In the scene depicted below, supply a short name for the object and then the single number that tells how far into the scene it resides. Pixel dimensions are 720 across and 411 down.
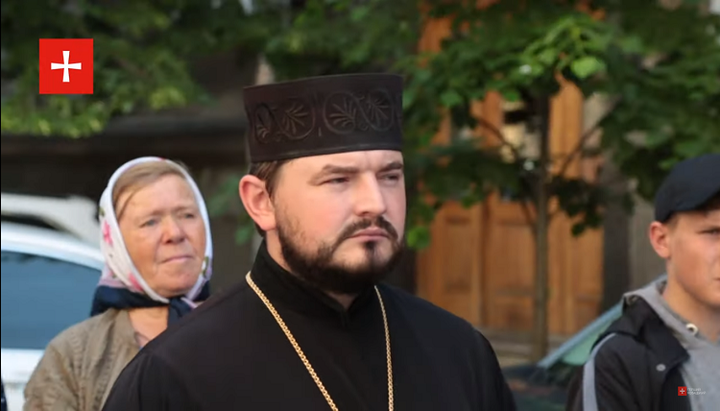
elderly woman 3.04
